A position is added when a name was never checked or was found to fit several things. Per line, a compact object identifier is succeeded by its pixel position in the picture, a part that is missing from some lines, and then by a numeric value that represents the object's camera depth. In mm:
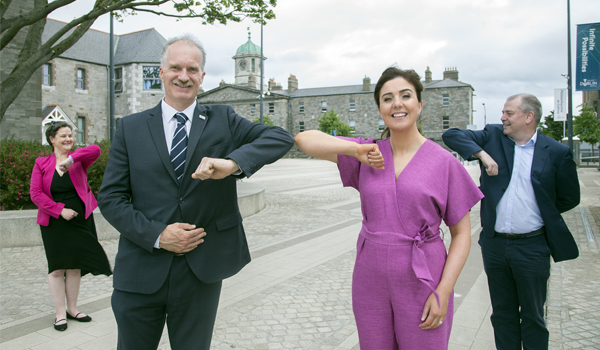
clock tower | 96188
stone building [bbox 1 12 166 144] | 32031
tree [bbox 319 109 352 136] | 68688
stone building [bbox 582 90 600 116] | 64981
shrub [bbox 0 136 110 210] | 9008
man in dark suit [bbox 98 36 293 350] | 2238
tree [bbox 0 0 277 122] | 9422
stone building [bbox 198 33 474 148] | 70250
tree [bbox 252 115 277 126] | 71000
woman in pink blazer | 4426
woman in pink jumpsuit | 2105
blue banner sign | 12813
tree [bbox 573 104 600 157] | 40719
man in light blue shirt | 3256
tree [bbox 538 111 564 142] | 52584
